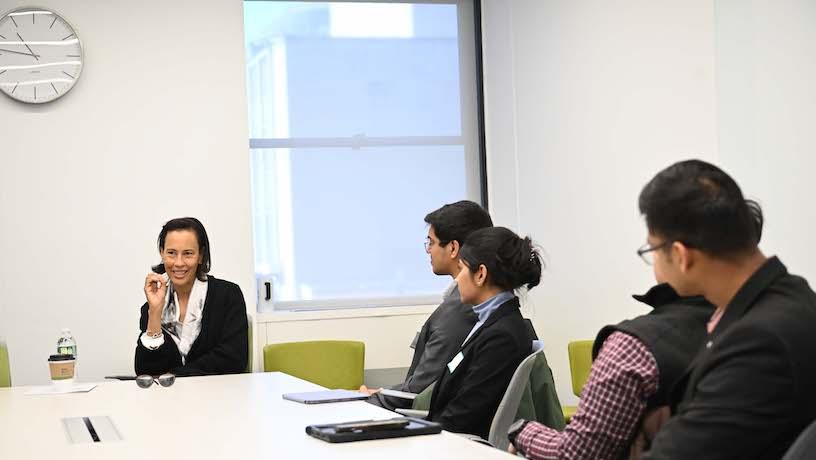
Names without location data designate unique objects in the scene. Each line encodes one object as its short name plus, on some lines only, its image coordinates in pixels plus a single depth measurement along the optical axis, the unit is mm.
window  6621
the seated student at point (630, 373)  2174
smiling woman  4742
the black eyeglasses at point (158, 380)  4180
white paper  4203
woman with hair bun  3332
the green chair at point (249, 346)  5127
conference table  2557
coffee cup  4391
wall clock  5941
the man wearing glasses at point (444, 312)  4012
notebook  3545
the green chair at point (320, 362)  6023
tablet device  2627
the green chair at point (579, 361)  5570
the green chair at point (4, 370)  4770
